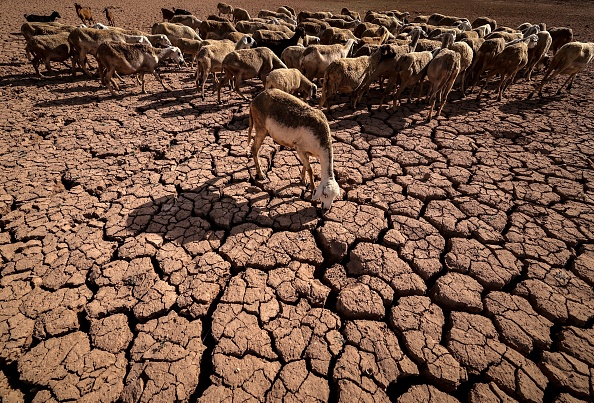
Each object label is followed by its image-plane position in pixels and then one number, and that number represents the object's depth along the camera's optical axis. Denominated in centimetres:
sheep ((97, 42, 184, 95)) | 736
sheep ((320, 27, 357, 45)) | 1079
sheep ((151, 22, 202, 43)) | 1133
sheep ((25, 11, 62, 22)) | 1406
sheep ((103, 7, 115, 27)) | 1604
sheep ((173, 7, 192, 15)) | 1706
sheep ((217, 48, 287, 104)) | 712
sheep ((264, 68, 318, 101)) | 607
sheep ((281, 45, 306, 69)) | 841
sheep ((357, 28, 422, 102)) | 722
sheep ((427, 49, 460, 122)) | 658
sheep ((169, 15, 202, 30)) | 1425
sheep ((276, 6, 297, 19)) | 1955
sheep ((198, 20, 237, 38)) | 1280
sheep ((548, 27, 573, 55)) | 1071
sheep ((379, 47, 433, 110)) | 705
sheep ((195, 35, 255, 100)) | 765
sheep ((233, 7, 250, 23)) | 1792
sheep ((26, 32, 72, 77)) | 834
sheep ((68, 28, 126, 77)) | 859
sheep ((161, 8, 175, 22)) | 1692
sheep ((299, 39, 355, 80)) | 785
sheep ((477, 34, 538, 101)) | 744
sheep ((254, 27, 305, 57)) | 1003
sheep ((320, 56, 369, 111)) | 661
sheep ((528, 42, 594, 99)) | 765
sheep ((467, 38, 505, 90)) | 797
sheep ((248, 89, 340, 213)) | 396
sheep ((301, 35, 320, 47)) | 1047
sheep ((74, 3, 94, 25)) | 1502
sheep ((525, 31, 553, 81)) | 906
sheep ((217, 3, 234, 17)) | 2066
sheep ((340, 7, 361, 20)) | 1820
